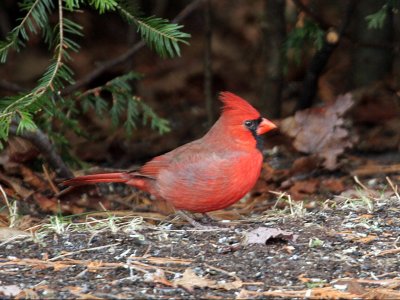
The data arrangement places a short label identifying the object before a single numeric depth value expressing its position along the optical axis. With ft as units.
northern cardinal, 26.73
